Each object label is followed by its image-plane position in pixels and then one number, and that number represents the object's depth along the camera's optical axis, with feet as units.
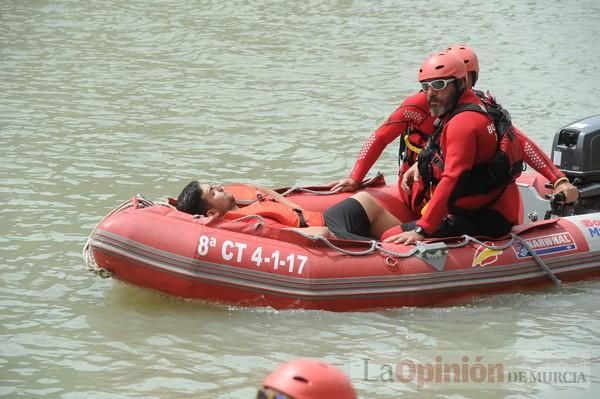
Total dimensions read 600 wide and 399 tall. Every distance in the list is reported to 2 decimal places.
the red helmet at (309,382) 18.22
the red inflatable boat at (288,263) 36.45
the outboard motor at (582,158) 42.04
